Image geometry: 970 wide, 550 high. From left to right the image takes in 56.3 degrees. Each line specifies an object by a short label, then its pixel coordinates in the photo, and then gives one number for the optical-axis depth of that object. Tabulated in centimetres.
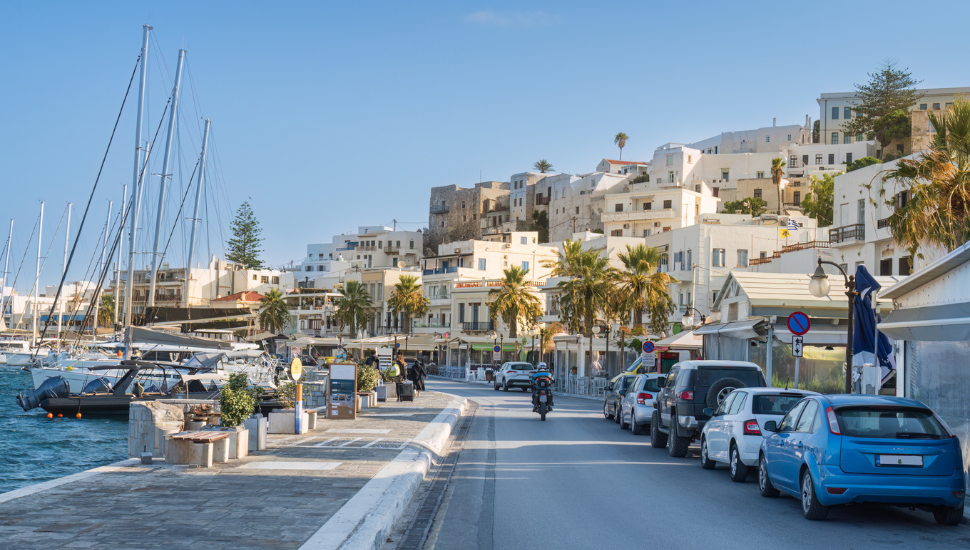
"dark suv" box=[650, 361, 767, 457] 1836
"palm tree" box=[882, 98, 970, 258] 2009
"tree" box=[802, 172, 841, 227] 9792
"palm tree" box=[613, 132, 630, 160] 15338
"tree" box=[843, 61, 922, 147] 11219
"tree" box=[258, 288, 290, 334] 10744
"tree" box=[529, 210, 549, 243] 14300
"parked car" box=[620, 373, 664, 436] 2477
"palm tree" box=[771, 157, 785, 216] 10656
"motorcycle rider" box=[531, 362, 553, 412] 2948
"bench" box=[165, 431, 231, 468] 1345
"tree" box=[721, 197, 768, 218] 10975
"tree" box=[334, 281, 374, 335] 10162
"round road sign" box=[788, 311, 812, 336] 2008
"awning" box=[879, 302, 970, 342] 1359
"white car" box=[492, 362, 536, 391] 5306
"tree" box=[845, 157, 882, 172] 9932
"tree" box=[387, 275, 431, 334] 9612
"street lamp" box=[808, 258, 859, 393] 1905
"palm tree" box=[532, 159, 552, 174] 16125
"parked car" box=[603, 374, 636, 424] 2916
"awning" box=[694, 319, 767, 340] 2647
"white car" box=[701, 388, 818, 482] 1476
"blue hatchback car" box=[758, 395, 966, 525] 1055
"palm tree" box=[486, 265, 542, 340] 7662
